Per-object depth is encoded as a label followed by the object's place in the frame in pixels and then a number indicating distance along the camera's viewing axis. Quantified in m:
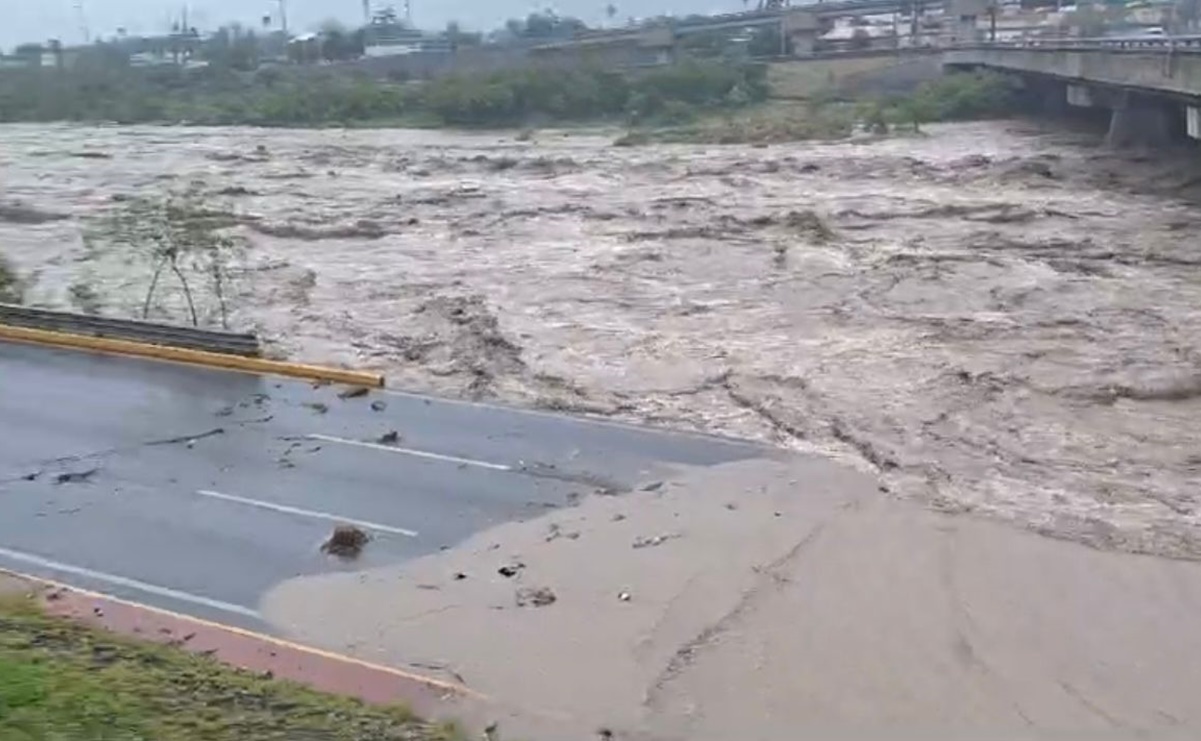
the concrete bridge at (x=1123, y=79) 41.62
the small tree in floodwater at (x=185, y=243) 28.83
